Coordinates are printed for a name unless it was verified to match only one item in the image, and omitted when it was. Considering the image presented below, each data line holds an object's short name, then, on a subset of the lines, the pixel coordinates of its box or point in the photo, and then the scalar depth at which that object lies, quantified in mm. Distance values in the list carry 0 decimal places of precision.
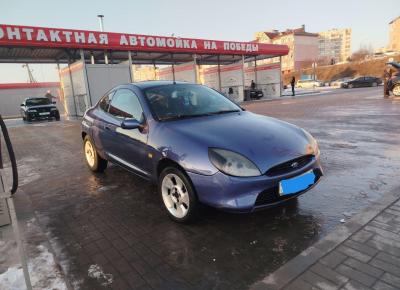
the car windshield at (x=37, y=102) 21072
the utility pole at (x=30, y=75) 57250
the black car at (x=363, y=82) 36625
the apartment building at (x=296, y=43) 94438
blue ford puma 2939
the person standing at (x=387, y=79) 17641
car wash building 17688
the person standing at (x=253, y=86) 31112
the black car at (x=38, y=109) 20516
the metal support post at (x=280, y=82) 31484
